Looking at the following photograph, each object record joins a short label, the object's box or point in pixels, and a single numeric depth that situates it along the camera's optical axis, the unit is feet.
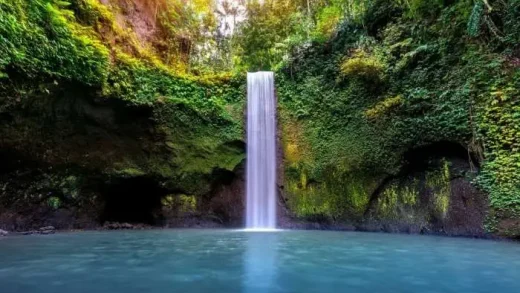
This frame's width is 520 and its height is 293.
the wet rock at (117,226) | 39.56
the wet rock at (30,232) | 32.24
